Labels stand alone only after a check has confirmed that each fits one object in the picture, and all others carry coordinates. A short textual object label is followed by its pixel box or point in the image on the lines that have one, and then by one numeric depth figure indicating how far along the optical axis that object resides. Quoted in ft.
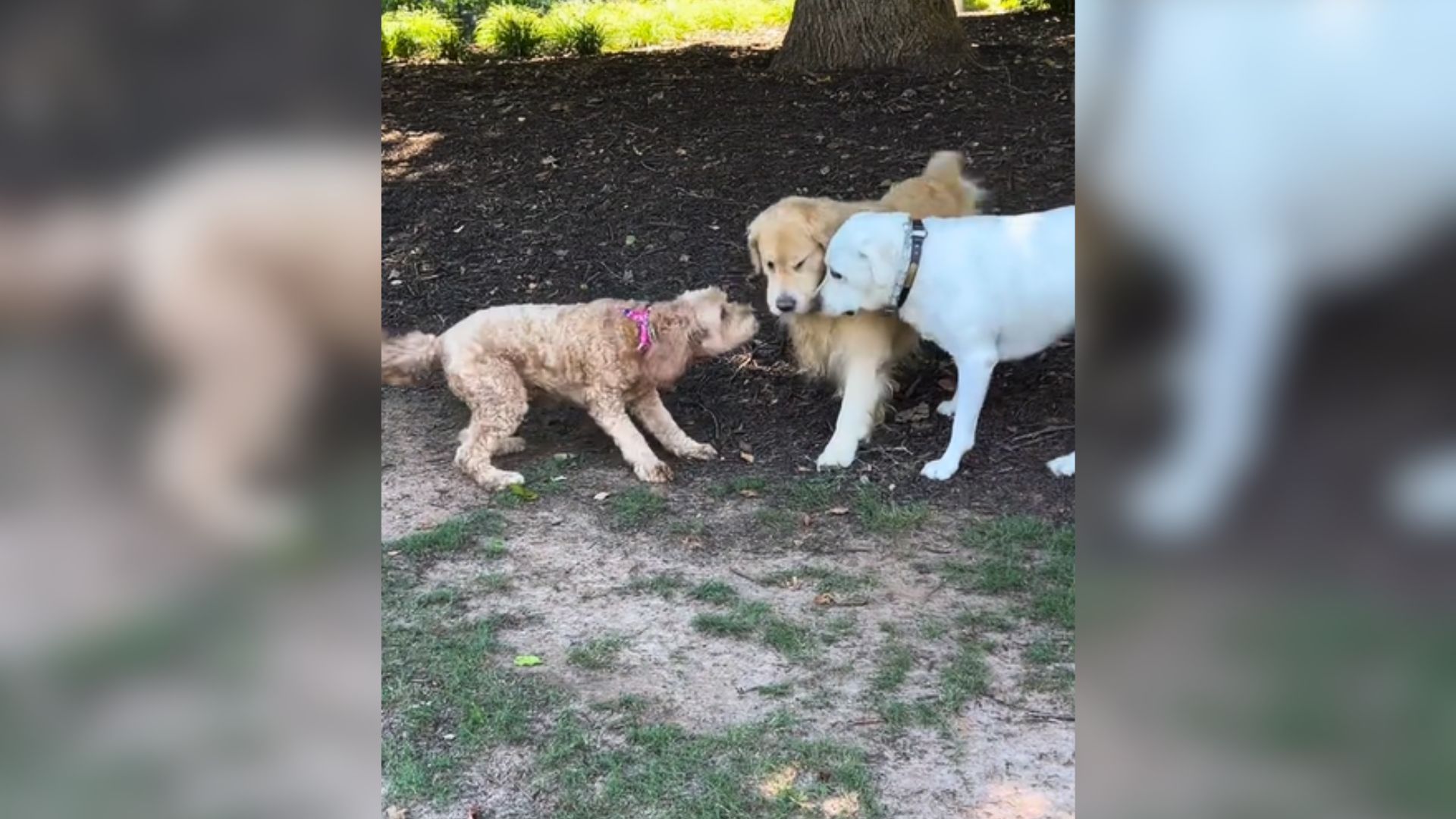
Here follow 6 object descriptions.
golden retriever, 18.53
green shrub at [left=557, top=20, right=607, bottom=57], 44.55
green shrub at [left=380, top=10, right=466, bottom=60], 47.96
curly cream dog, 18.52
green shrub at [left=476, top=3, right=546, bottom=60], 45.98
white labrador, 17.62
